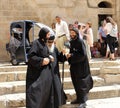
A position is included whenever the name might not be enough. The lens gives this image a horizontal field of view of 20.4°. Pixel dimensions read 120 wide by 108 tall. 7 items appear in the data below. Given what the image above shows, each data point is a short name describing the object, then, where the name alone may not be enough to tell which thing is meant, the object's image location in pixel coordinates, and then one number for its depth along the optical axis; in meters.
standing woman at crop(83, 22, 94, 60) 11.02
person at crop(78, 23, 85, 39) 11.52
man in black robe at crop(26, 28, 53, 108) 5.63
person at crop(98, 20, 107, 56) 13.46
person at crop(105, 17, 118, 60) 11.43
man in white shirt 10.85
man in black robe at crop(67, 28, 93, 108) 6.59
